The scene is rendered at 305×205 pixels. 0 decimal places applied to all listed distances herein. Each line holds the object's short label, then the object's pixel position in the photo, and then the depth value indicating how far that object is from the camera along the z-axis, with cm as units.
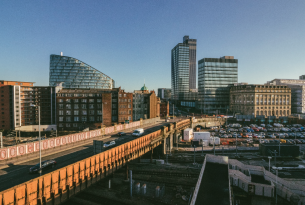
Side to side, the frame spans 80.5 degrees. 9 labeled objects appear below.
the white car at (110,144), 3594
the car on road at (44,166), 2220
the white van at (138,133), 4600
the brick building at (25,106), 9688
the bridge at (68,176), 1541
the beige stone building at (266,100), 13675
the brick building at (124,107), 8681
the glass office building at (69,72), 14988
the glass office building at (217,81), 16550
